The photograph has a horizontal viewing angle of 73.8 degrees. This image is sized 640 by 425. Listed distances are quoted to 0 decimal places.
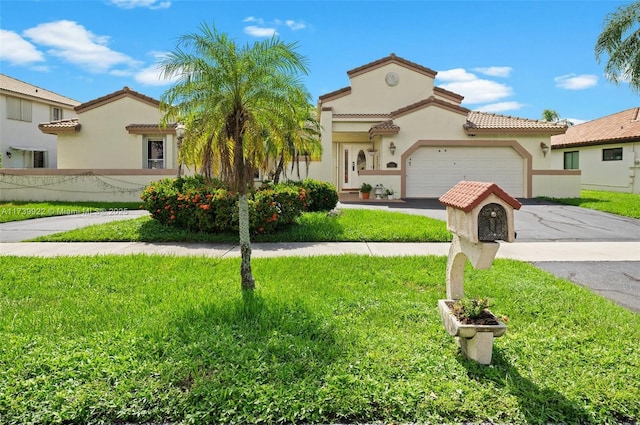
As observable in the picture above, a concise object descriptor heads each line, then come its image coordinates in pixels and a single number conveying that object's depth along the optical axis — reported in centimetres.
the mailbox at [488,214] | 352
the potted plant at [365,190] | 2050
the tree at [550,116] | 5138
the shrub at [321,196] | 1517
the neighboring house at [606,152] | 2441
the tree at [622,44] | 1906
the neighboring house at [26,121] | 2633
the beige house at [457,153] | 2106
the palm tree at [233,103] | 577
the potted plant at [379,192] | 2042
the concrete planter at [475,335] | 372
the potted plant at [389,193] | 2048
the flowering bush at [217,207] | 1059
